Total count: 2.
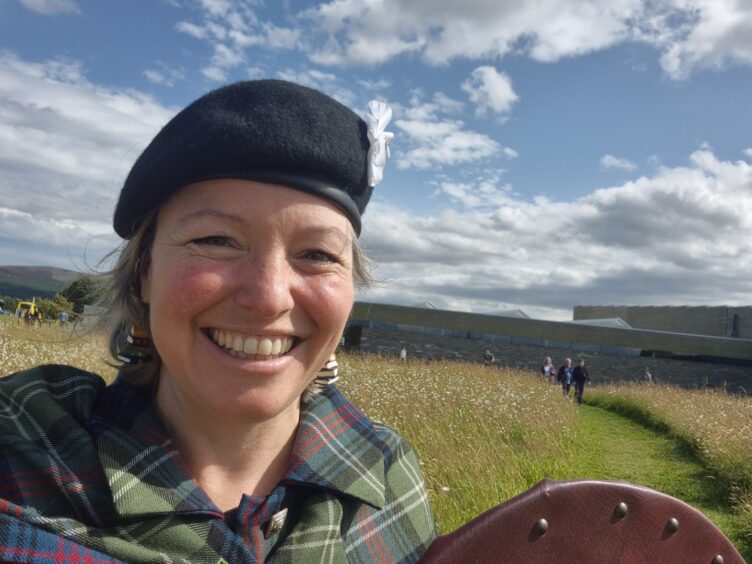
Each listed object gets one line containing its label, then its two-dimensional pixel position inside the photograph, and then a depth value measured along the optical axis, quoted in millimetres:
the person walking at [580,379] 20438
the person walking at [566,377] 21331
